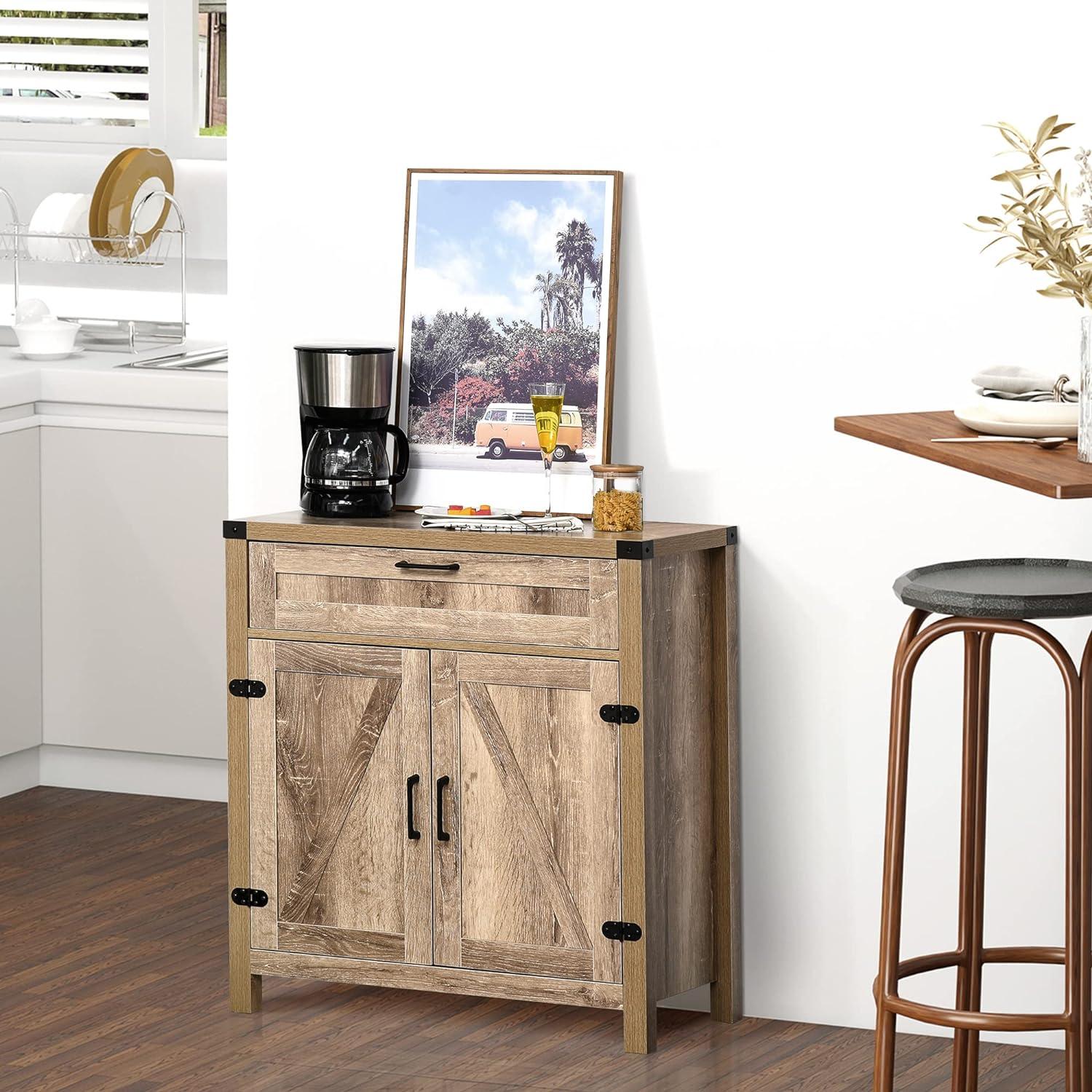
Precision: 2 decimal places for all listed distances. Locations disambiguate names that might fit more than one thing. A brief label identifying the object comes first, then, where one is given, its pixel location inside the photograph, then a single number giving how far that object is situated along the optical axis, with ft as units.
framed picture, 18.08
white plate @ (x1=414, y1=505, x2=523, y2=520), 17.79
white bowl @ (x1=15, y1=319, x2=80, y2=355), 25.88
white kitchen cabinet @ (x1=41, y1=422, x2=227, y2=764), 24.64
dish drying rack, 27.30
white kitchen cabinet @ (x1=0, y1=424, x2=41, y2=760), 24.83
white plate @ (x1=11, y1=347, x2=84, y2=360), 25.90
